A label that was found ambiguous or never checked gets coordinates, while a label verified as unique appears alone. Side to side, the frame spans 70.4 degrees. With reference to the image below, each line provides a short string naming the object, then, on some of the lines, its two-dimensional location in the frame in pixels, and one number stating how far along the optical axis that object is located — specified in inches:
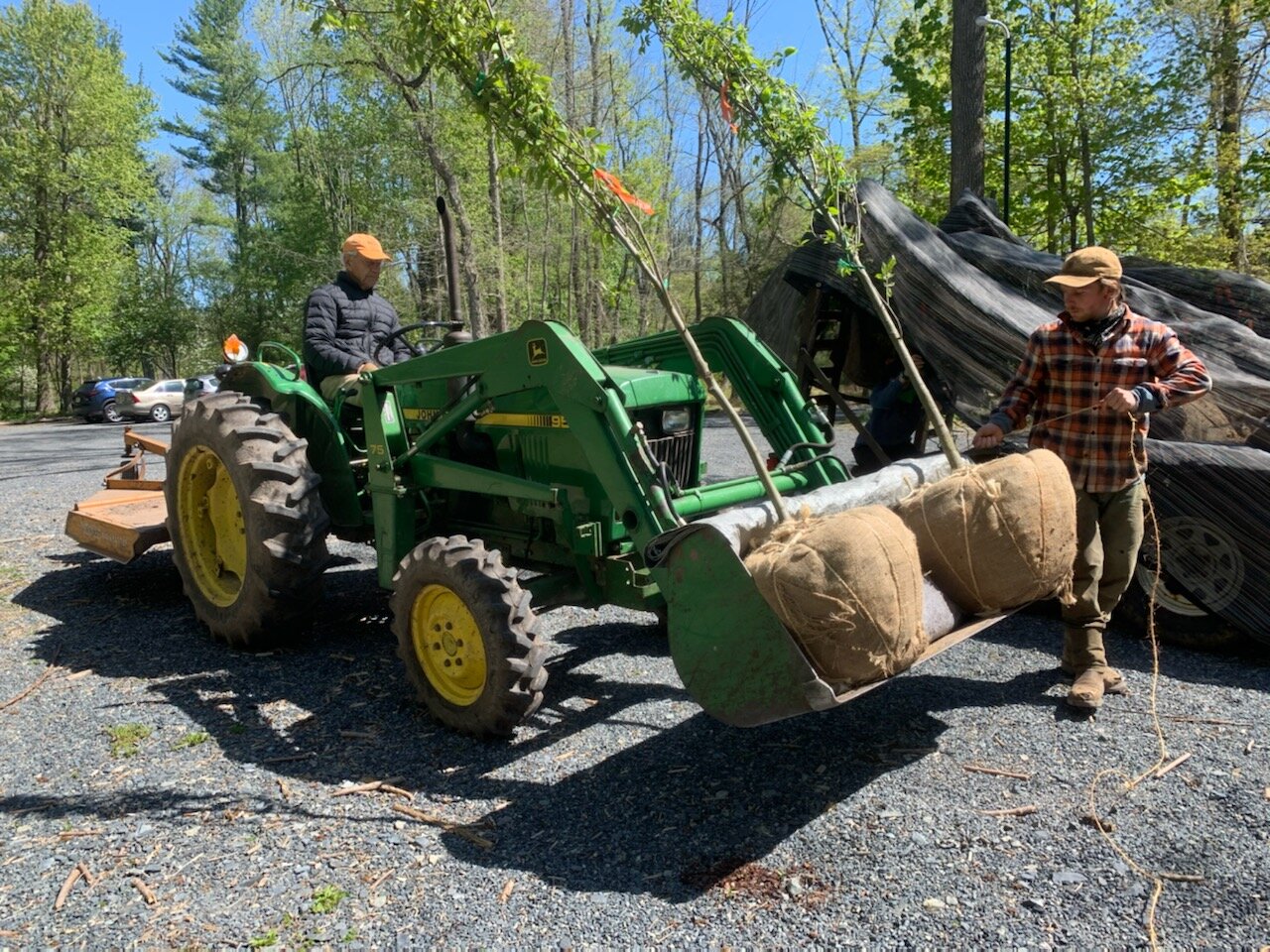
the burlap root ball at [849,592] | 99.8
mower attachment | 211.3
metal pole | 368.4
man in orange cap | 199.9
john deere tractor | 111.4
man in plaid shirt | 145.5
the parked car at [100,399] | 983.0
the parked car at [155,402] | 968.6
